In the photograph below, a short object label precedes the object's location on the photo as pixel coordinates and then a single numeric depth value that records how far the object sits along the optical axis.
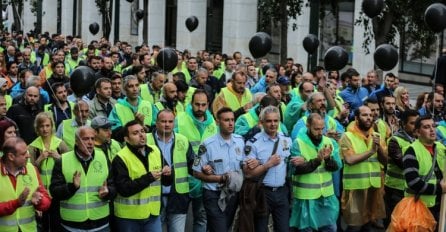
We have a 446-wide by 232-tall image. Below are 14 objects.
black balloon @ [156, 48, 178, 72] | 12.69
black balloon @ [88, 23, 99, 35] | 30.49
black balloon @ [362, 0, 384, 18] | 13.55
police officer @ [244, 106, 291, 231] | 7.94
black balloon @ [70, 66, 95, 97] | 9.95
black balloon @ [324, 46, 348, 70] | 12.59
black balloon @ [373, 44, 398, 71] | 11.67
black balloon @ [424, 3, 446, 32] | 10.63
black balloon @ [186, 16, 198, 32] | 23.41
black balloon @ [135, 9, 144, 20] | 31.41
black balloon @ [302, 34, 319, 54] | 15.80
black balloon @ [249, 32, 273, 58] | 14.13
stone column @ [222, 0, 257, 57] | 29.02
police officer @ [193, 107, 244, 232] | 7.78
